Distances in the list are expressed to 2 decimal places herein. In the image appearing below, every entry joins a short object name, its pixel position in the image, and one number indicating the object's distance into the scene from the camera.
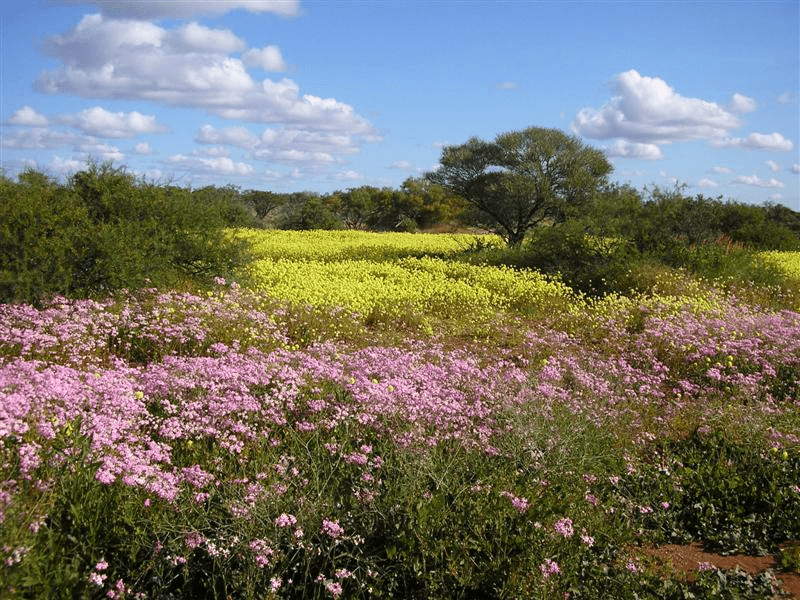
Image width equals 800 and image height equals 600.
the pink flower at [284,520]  3.84
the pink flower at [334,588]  3.59
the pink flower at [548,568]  3.78
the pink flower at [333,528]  3.82
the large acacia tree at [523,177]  25.09
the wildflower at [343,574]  3.63
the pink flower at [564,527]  4.04
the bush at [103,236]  9.74
